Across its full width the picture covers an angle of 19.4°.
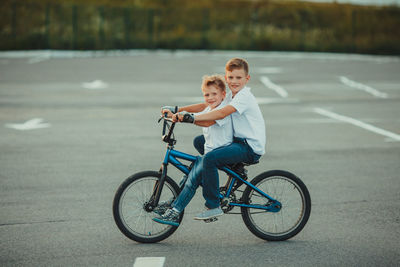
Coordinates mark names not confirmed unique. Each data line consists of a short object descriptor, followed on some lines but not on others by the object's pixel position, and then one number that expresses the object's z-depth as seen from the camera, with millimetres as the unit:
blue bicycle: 10557
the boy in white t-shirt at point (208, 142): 10543
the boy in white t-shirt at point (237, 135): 10410
